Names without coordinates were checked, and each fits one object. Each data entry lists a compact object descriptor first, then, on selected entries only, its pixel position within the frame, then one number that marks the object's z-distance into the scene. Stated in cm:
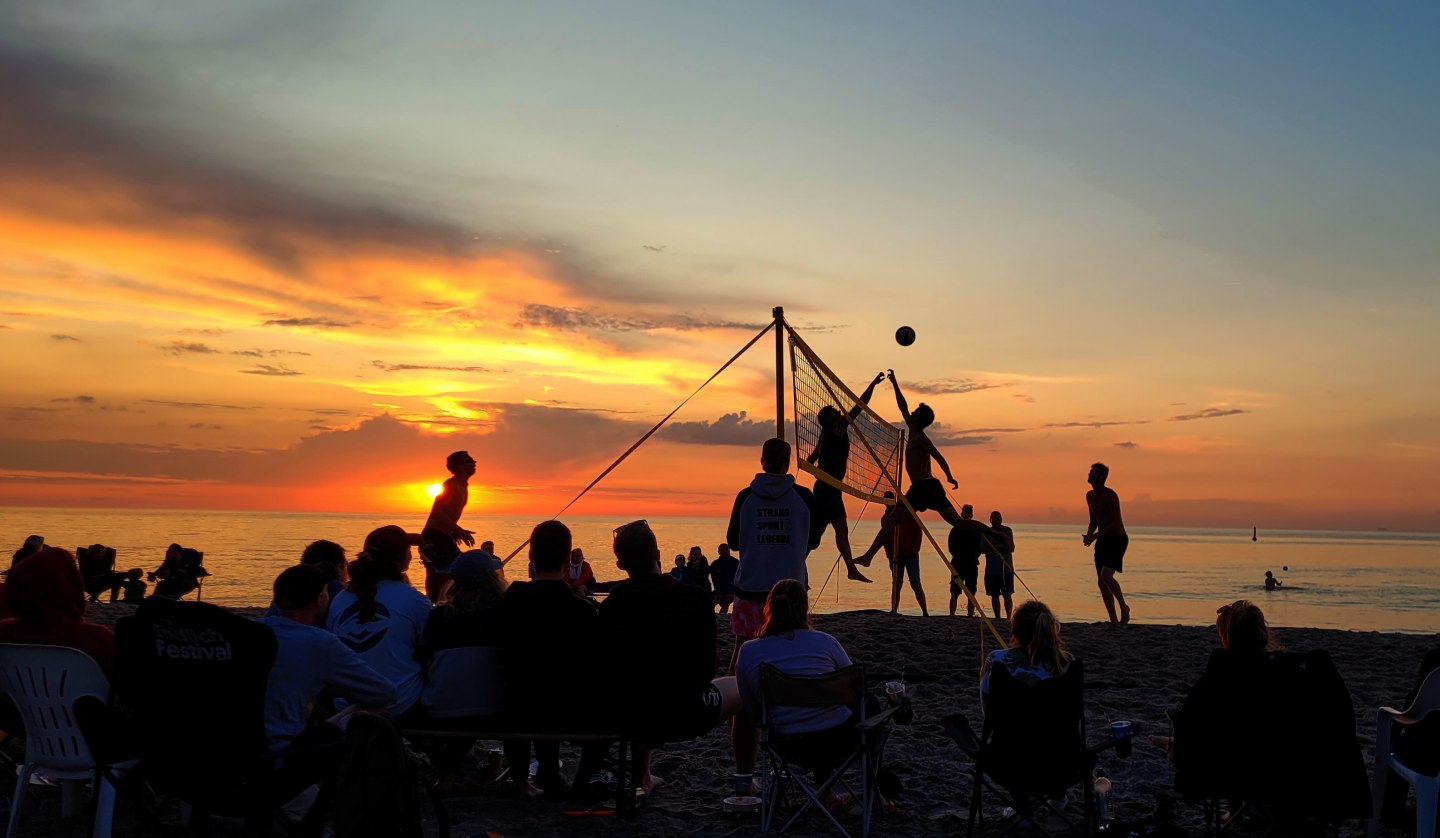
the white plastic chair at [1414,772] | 427
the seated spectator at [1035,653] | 494
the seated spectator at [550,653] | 525
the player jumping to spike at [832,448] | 999
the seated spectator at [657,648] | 520
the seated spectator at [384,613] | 513
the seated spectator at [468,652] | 528
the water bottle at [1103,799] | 491
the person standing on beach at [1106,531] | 1351
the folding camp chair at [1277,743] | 457
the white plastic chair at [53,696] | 441
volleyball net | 1008
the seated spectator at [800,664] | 505
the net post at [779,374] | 908
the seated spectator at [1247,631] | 474
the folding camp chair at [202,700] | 389
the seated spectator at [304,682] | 398
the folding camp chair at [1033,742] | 477
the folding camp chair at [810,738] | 496
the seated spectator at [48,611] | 484
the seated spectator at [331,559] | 577
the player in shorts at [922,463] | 1139
